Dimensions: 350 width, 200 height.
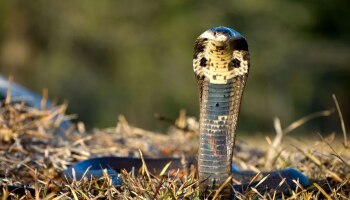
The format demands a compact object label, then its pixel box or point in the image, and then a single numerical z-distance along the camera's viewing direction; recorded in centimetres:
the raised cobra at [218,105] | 580
